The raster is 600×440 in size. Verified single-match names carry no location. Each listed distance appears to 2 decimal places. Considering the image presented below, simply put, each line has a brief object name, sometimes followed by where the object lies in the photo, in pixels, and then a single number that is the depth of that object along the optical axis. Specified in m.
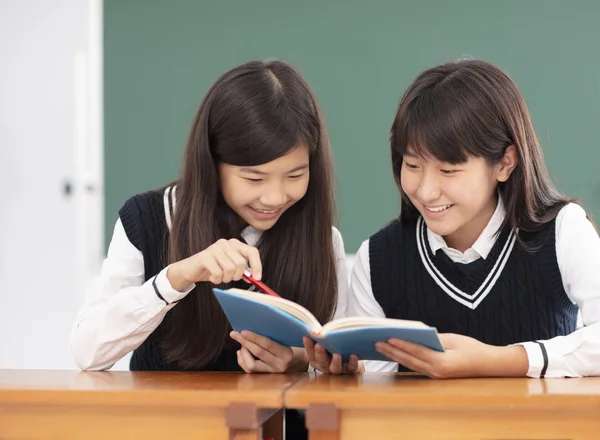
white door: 2.94
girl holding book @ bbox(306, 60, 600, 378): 1.78
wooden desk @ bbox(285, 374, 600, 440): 1.45
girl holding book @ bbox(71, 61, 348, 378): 1.75
